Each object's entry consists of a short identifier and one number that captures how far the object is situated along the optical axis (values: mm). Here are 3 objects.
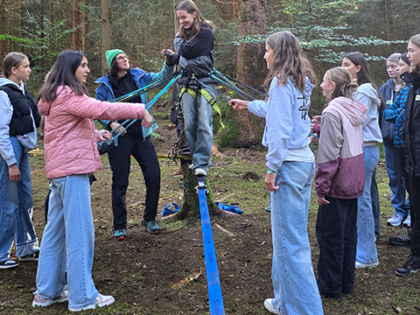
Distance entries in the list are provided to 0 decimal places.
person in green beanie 4551
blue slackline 2393
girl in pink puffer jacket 2945
